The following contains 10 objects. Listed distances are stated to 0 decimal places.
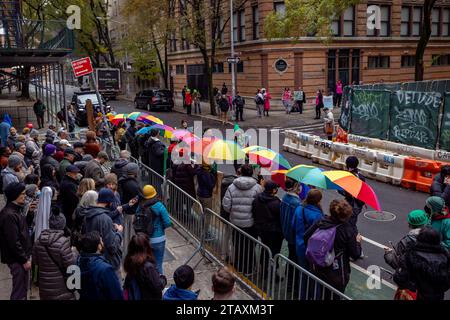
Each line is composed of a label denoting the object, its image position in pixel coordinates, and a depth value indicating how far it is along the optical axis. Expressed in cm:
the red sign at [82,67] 1130
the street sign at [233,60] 2732
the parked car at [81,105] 2581
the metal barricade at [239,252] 630
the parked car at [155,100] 3506
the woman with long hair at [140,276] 443
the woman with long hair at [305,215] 594
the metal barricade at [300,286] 507
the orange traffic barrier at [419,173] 1217
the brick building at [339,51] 3059
